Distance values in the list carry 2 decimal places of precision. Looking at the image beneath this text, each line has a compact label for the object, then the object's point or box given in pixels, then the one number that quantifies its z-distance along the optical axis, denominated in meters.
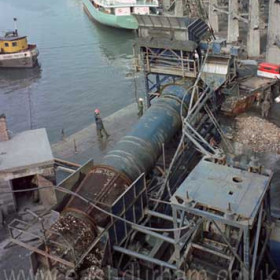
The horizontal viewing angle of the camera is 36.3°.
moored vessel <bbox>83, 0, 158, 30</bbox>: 71.81
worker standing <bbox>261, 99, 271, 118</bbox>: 30.55
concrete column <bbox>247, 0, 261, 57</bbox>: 42.58
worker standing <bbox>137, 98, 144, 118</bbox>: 32.78
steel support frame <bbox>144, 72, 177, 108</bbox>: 26.91
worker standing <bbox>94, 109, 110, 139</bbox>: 29.69
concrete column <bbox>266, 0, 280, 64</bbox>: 38.25
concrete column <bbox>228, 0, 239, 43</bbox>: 48.03
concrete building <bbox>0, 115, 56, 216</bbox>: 21.58
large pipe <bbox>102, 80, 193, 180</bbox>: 18.11
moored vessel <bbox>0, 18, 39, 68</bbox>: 55.47
